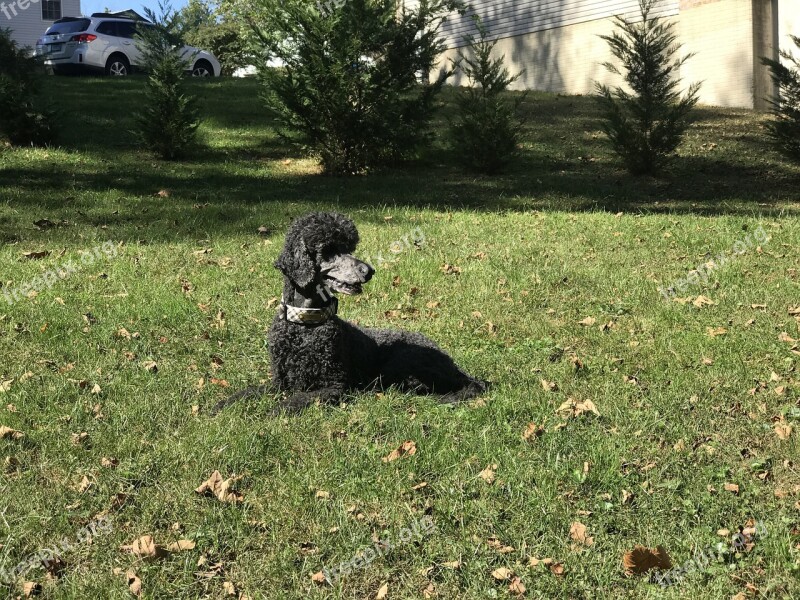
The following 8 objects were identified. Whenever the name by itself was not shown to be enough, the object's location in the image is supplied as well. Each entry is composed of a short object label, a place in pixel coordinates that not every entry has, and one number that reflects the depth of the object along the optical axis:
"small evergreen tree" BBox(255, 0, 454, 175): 12.95
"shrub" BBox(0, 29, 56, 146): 13.62
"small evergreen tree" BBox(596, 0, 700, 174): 13.23
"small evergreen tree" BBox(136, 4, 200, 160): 13.61
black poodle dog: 4.11
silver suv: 22.03
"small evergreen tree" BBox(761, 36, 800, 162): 12.93
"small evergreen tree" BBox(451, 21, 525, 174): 13.93
